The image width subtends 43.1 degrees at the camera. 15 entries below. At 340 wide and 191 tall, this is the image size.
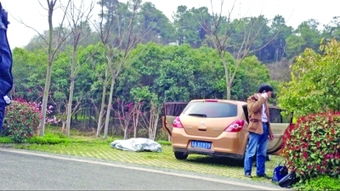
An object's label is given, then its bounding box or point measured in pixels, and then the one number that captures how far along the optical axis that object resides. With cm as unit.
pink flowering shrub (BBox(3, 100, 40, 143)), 968
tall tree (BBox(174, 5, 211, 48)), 4360
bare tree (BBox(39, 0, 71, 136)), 1142
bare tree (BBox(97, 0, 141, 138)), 1573
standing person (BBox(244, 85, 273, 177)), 689
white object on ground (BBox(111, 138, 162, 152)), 1026
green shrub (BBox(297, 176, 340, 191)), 560
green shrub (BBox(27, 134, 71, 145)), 1016
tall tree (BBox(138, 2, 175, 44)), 4524
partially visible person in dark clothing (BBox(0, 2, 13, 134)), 321
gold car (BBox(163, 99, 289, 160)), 807
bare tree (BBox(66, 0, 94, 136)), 1415
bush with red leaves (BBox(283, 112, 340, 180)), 579
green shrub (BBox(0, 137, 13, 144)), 956
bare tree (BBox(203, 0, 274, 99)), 1463
